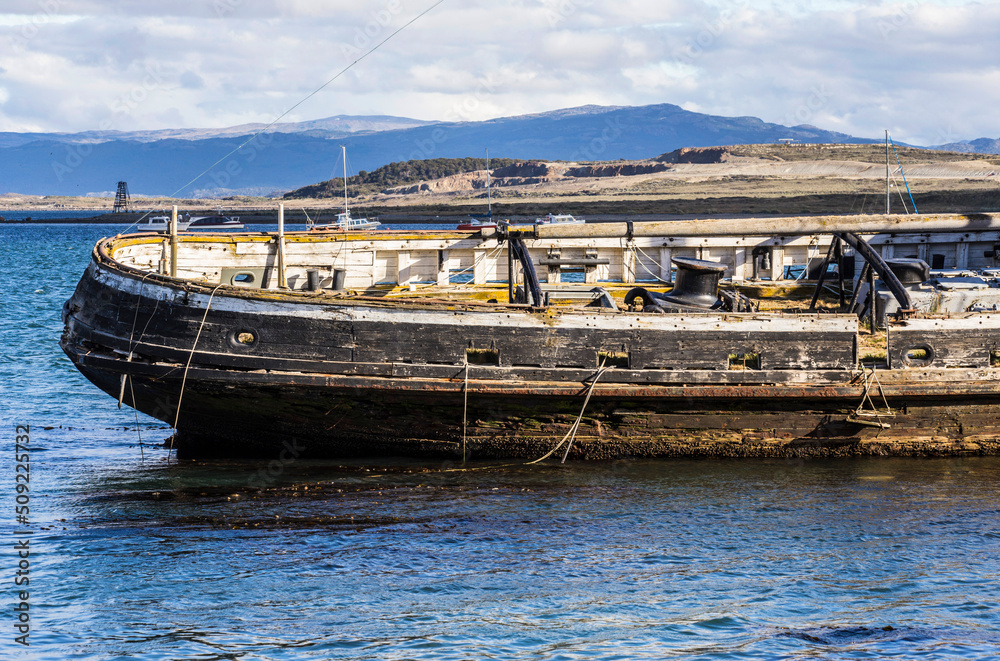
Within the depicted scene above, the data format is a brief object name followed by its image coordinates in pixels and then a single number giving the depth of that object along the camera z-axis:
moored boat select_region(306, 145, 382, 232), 67.06
